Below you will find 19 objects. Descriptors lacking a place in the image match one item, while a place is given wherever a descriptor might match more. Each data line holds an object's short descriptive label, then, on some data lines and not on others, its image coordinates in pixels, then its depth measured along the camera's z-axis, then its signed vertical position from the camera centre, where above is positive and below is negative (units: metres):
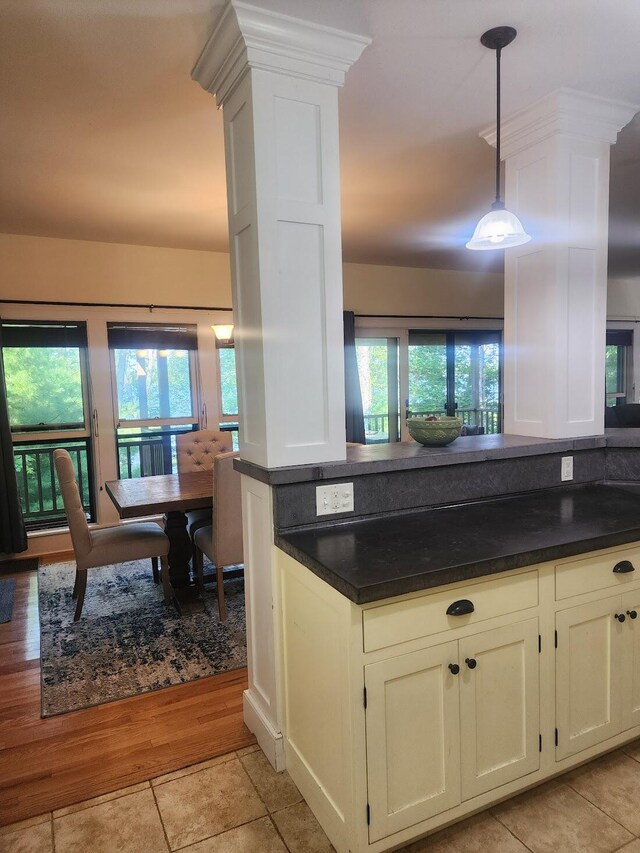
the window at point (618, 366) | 7.40 +0.18
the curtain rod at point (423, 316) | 5.99 +0.76
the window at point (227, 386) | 5.23 +0.04
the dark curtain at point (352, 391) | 5.62 -0.04
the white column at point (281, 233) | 1.82 +0.54
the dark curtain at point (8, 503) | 4.27 -0.83
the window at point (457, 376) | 6.29 +0.09
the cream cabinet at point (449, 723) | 1.49 -0.98
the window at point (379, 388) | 6.03 -0.02
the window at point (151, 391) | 4.87 +0.02
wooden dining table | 3.19 -0.64
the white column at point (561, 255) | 2.40 +0.57
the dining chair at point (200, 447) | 4.48 -0.46
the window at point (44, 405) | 4.50 -0.08
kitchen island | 1.49 -0.83
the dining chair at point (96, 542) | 3.29 -0.91
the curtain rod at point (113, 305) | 4.40 +0.77
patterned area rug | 2.64 -1.38
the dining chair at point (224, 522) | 3.17 -0.78
